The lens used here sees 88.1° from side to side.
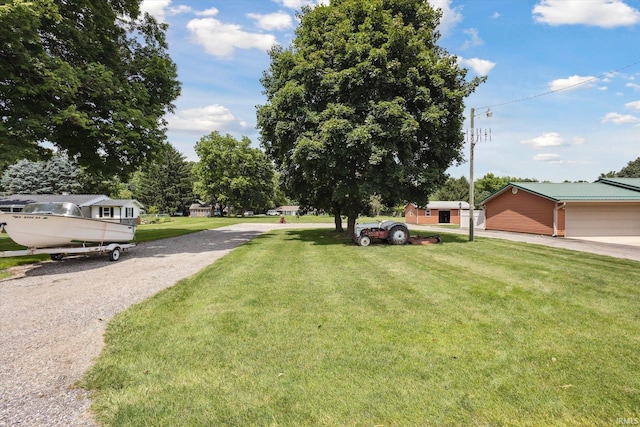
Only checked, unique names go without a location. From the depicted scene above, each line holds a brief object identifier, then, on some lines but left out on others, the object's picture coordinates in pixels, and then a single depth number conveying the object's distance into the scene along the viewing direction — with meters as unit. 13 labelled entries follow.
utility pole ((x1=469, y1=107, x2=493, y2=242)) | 17.26
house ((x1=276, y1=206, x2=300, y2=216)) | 109.56
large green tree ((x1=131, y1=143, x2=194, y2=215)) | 71.06
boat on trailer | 9.68
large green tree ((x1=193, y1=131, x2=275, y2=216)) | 61.09
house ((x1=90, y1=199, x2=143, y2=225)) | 38.82
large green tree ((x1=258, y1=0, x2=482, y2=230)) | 14.89
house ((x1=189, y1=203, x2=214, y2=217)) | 86.81
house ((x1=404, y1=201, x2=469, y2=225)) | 42.50
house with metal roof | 21.03
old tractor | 15.95
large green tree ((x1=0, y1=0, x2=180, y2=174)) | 11.02
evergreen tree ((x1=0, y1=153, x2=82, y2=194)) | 41.38
